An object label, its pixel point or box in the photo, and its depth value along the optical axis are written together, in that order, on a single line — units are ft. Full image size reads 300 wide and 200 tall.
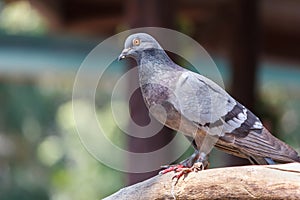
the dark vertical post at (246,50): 27.89
